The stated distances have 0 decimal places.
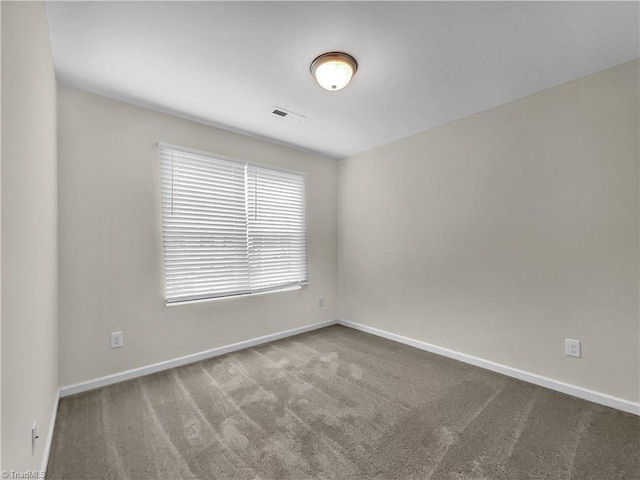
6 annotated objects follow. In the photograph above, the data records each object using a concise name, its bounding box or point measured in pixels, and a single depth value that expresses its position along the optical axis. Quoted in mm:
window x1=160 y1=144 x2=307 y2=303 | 2779
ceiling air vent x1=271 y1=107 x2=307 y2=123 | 2707
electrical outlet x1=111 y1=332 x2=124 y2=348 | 2432
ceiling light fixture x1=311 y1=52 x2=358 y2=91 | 1914
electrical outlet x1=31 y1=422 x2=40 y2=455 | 1263
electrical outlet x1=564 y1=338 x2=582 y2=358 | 2217
